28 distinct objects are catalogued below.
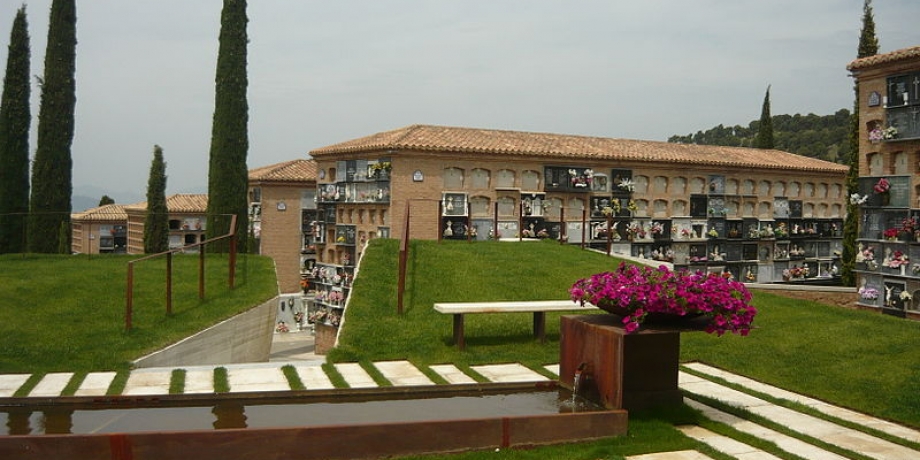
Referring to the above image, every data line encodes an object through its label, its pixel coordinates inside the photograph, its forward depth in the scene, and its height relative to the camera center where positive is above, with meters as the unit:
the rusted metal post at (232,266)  14.40 -1.03
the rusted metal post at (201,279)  12.89 -1.18
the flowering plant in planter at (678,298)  7.02 -0.73
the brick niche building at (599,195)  27.62 +1.14
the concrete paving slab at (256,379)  8.26 -1.96
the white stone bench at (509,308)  10.78 -1.34
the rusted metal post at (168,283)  11.52 -1.13
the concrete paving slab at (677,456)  6.29 -2.02
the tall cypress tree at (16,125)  26.09 +3.12
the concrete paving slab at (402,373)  8.88 -2.00
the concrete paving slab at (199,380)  8.16 -1.97
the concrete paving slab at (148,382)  8.11 -2.00
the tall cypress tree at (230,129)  27.70 +3.38
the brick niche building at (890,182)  19.39 +1.26
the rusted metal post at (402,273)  12.25 -0.93
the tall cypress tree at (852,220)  26.11 +0.28
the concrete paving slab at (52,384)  7.89 -1.98
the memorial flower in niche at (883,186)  19.88 +1.17
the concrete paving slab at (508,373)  9.23 -2.02
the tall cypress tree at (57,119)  25.61 +3.26
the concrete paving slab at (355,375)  8.62 -1.98
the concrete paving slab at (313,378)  8.38 -1.96
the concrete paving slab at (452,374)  9.05 -2.01
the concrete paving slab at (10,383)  7.85 -1.97
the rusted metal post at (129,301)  10.55 -1.31
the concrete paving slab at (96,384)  8.04 -2.00
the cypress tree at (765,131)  43.09 +5.65
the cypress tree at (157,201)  33.44 +0.59
